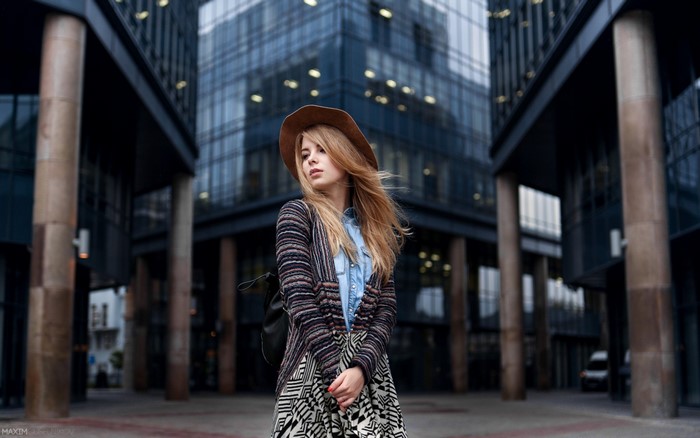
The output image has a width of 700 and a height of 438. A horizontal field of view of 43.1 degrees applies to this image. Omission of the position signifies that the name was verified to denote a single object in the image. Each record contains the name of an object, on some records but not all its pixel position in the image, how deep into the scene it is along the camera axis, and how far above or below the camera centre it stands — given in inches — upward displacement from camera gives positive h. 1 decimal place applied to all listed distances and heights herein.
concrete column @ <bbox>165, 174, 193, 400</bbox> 1259.8 +75.2
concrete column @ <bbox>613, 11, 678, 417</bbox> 725.3 +101.9
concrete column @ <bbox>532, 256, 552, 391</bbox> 1862.7 +27.4
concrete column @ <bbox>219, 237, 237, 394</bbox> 1654.8 +44.4
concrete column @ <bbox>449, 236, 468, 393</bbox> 1690.5 +47.9
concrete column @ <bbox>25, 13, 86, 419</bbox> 732.0 +104.0
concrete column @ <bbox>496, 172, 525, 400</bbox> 1272.1 +69.3
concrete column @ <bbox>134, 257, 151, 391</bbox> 1867.6 +36.8
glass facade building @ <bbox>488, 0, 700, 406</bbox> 837.8 +260.6
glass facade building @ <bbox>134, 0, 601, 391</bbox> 1590.8 +363.3
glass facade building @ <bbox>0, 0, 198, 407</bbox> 873.5 +266.4
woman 114.3 +7.6
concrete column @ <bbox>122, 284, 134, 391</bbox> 1989.4 -10.7
